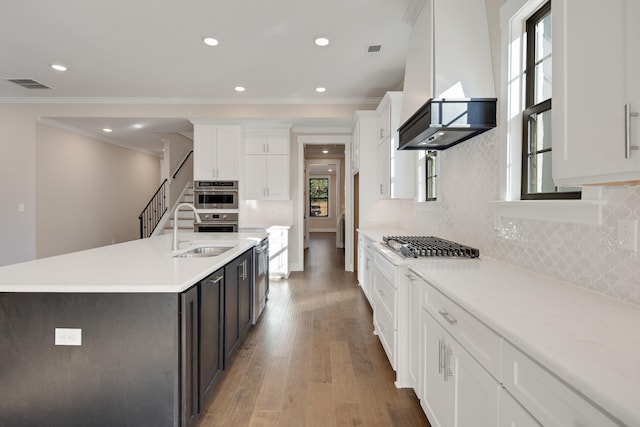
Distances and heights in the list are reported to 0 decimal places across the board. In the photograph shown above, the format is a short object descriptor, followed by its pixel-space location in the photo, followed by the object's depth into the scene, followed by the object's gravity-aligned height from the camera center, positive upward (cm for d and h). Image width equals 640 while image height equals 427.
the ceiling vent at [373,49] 338 +178
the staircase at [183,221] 678 -28
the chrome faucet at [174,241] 241 -25
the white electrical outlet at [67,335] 150 -62
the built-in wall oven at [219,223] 534 -24
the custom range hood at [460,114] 198 +62
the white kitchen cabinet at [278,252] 524 -72
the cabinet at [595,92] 82 +35
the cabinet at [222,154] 529 +94
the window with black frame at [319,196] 1402 +61
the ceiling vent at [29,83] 431 +177
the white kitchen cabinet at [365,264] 346 -68
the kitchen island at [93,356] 150 -72
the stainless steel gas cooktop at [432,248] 205 -26
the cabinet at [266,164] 557 +81
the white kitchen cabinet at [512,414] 87 -60
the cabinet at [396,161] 362 +57
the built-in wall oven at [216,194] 530 +25
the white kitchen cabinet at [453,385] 110 -72
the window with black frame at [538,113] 169 +55
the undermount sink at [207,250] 277 -38
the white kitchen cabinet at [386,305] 221 -77
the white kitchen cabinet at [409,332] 187 -80
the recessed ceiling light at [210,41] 323 +176
